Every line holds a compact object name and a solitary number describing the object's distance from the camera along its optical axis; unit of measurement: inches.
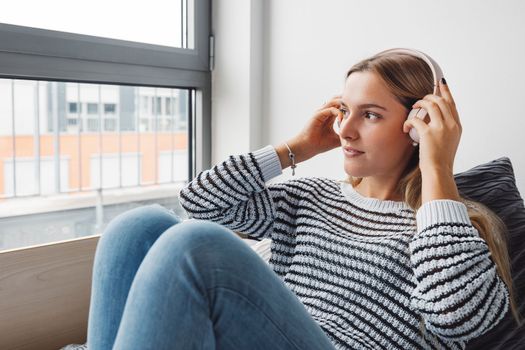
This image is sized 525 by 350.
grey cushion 39.7
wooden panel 47.4
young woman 28.5
